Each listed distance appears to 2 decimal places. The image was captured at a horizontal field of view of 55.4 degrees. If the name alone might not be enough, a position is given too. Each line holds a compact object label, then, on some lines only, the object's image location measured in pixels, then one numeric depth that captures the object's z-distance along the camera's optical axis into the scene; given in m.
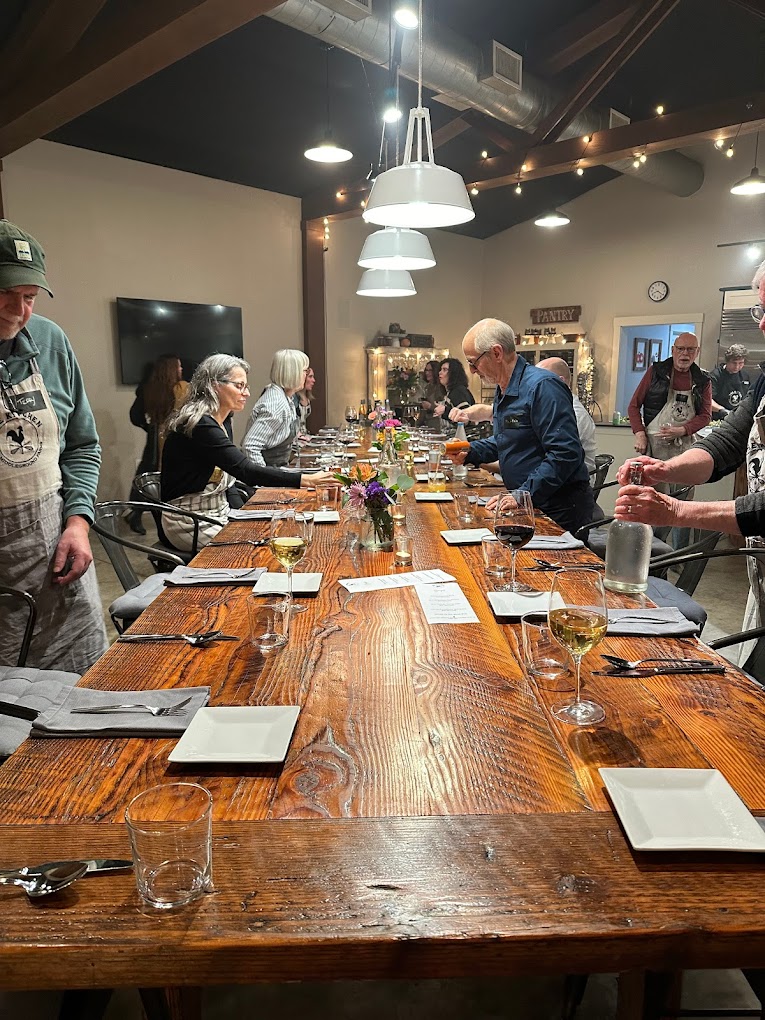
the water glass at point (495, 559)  2.04
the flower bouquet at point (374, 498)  2.28
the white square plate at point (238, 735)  1.08
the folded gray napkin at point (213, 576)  2.02
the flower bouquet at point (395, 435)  3.44
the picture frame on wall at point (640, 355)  10.45
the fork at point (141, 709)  1.22
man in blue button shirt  3.42
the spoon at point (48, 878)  0.82
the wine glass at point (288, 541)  1.76
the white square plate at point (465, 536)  2.48
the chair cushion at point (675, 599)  2.52
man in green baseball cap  2.18
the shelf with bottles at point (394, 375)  10.04
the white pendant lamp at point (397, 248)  4.62
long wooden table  0.76
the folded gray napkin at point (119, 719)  1.18
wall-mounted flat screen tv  7.17
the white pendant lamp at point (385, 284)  6.35
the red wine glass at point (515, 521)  1.92
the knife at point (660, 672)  1.40
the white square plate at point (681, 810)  0.89
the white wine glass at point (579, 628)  1.24
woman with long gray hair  3.64
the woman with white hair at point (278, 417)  5.30
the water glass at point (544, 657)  1.37
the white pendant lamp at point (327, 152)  5.50
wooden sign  10.73
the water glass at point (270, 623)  1.57
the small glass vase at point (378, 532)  2.36
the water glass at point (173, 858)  0.81
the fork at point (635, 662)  1.43
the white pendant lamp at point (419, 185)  2.81
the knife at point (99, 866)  0.85
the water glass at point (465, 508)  2.81
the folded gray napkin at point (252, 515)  3.02
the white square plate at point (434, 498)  3.41
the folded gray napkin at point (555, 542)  2.43
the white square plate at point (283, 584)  1.91
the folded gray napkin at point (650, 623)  1.59
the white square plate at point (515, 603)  1.70
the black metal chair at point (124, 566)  2.68
